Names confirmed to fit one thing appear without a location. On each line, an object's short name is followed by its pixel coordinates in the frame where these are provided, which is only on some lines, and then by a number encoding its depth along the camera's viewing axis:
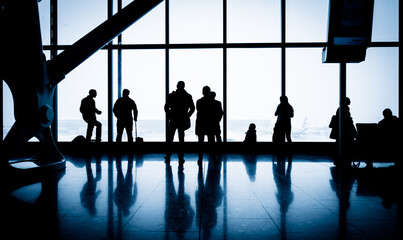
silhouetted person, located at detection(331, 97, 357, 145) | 4.93
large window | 7.26
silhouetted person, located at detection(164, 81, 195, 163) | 4.89
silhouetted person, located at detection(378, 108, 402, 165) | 4.21
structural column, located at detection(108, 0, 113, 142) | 7.43
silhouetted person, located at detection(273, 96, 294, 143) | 6.22
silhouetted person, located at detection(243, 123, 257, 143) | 7.30
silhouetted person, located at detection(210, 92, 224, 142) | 4.96
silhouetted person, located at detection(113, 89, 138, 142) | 6.30
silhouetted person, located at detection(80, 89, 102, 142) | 6.54
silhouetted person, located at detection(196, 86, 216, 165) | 4.86
